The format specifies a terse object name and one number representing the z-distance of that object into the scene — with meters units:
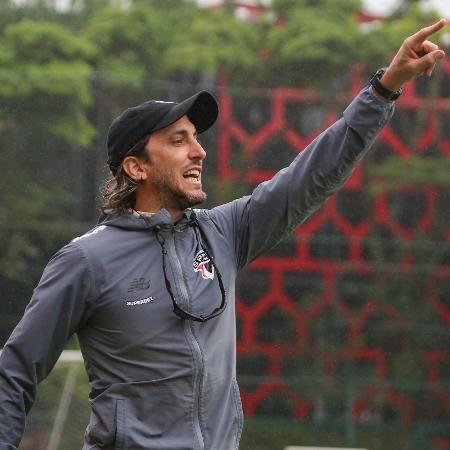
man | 4.39
